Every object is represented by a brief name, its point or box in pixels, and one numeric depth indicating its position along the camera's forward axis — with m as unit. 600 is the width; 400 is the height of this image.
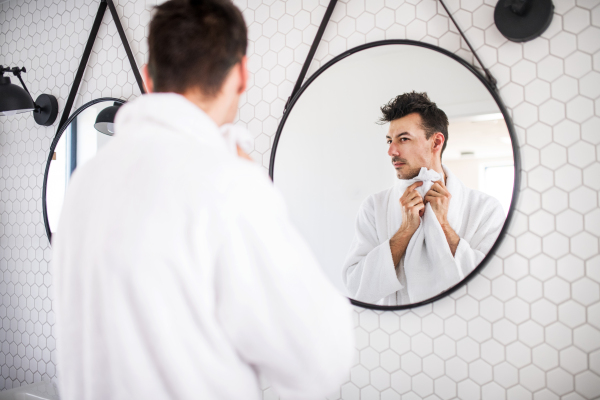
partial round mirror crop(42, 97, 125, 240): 1.64
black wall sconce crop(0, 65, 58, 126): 1.50
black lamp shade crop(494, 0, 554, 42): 0.97
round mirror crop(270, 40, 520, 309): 1.02
